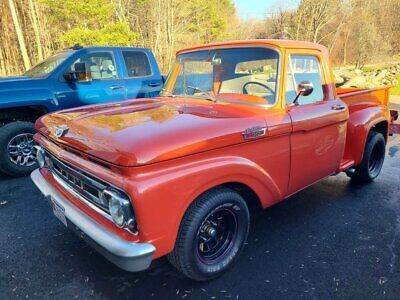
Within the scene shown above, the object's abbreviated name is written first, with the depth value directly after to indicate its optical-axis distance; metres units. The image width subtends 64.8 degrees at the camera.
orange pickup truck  2.02
